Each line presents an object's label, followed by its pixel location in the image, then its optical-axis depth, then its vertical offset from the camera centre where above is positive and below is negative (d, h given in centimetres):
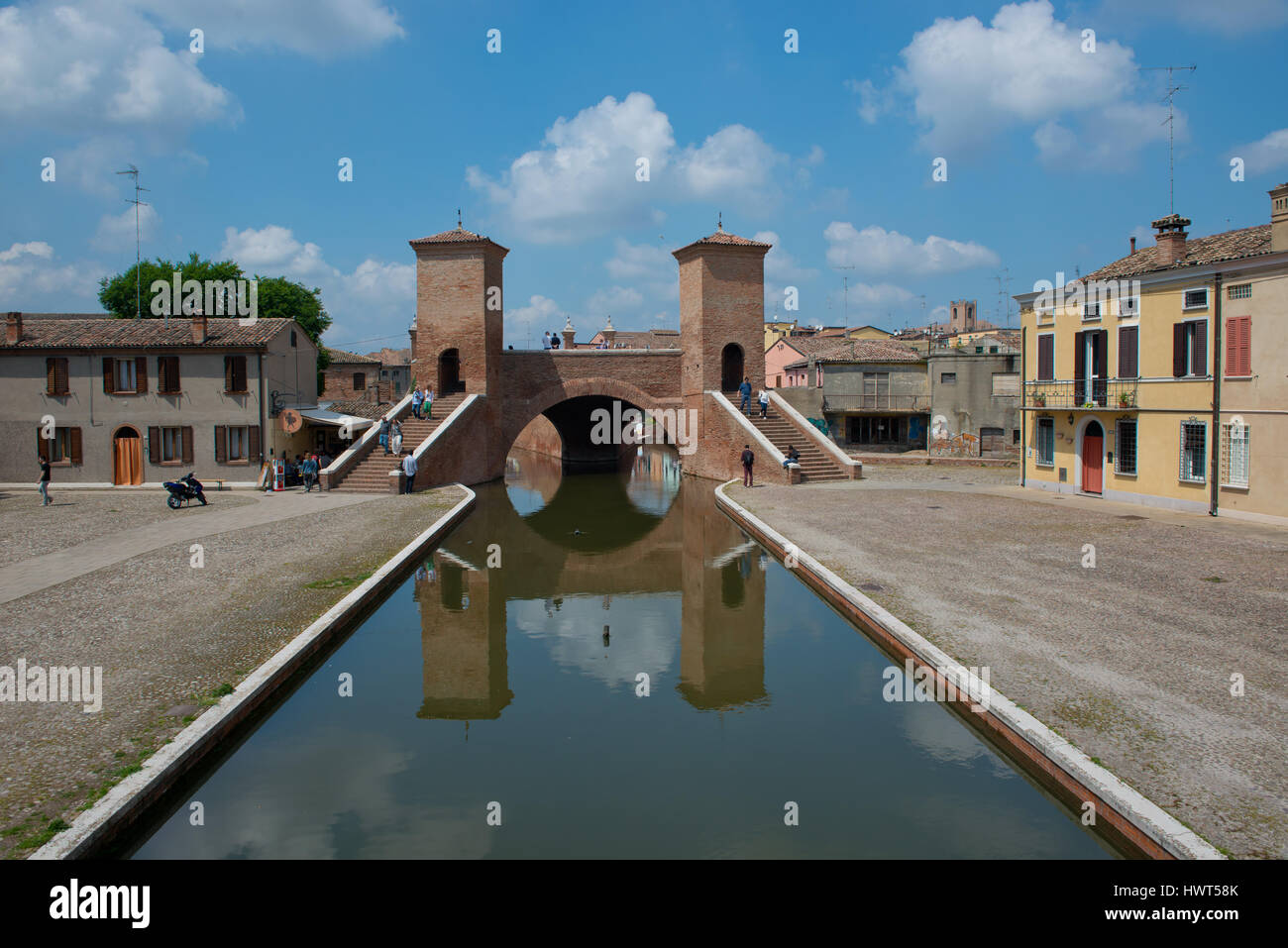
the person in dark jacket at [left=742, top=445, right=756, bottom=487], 2485 -53
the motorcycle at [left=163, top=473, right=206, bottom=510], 2022 -98
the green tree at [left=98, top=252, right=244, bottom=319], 3931 +755
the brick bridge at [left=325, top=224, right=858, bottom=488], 2880 +282
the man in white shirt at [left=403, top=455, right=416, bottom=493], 2341 -61
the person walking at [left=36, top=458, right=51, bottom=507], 2099 -82
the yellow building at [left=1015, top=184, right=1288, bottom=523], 1645 +138
